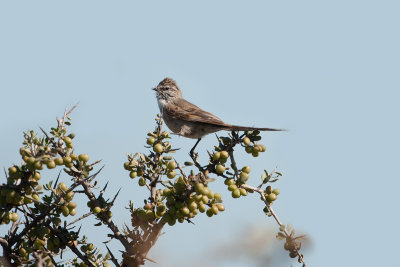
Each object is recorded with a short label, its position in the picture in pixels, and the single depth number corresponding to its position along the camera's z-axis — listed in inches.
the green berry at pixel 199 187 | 372.1
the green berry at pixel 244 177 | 416.4
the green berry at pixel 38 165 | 353.2
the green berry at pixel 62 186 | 395.2
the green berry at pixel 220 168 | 423.8
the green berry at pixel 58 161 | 376.8
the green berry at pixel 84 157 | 398.7
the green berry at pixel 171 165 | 430.7
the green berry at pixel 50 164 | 358.3
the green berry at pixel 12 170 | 367.9
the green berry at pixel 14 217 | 383.2
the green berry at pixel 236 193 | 410.6
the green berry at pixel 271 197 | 420.5
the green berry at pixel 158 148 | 440.5
